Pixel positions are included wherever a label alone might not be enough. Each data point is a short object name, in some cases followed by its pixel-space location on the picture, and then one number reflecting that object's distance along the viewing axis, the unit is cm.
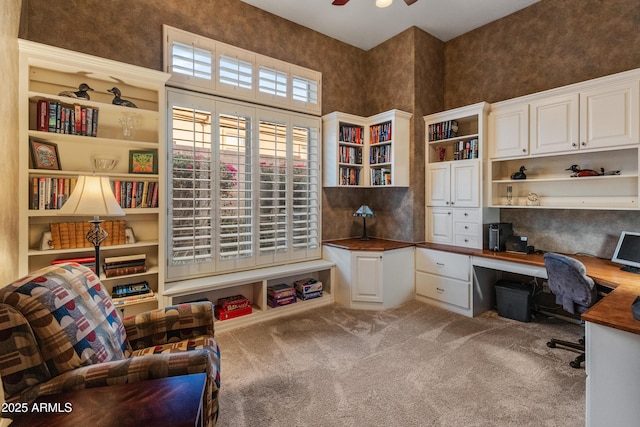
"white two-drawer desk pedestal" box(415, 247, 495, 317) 333
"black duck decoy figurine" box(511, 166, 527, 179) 331
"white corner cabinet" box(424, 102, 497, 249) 347
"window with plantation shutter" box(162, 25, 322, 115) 298
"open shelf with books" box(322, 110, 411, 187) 383
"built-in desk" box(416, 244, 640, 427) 138
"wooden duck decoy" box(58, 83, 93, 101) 235
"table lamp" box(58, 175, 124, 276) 189
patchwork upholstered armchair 114
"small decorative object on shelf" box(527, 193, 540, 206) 327
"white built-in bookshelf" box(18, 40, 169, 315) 209
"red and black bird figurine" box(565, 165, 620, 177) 283
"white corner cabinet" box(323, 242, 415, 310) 355
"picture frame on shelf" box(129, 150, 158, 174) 263
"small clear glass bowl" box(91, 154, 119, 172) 241
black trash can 316
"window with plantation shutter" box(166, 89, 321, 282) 298
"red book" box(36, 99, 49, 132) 218
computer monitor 253
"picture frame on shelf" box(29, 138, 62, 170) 218
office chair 227
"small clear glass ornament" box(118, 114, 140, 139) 259
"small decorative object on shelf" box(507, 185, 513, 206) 352
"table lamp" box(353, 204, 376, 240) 396
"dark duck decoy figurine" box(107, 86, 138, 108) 250
